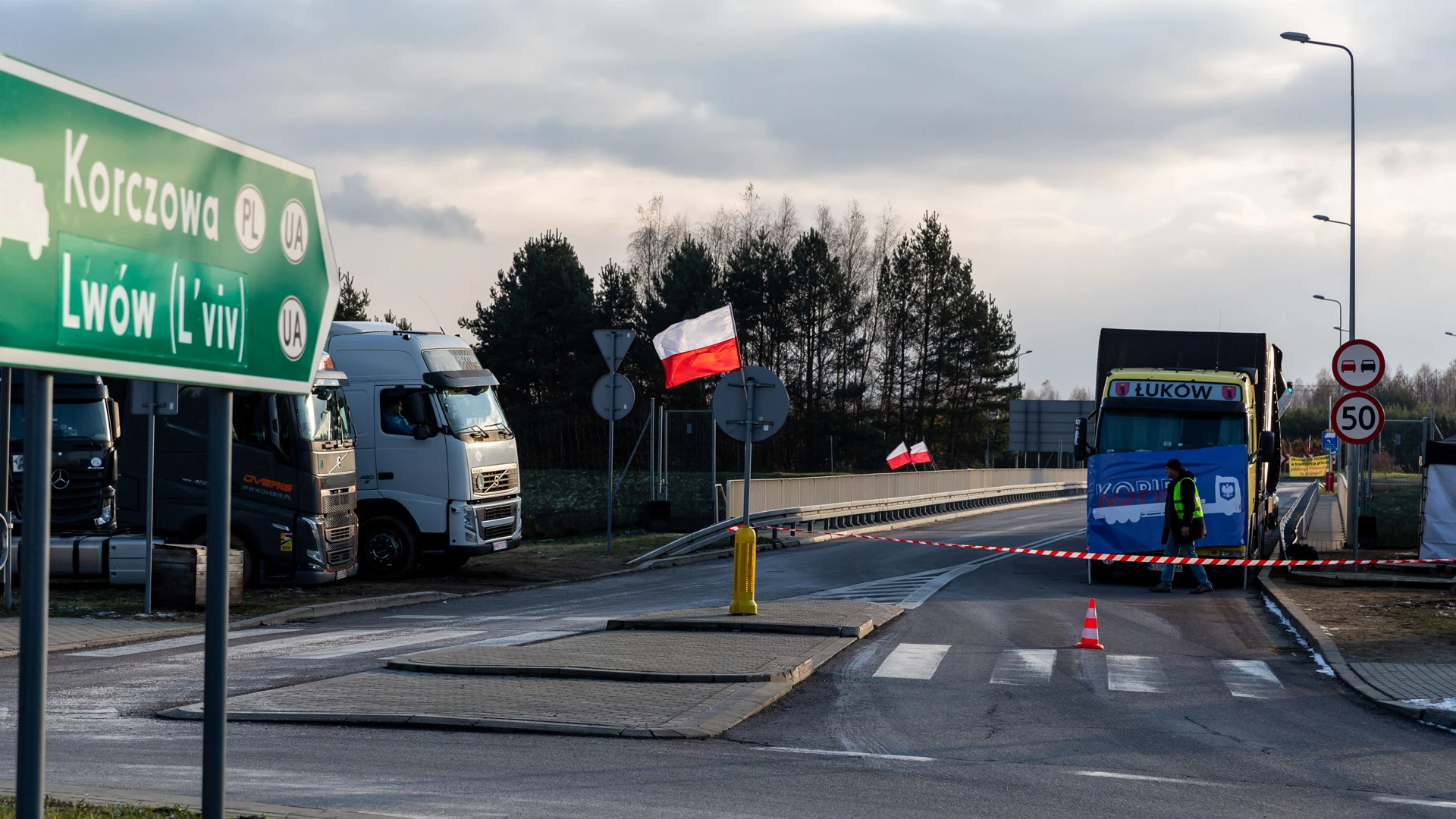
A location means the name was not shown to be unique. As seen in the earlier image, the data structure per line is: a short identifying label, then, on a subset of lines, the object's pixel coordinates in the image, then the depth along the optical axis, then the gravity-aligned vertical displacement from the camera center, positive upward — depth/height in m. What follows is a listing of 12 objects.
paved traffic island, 8.78 -1.99
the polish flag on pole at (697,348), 21.15 +1.26
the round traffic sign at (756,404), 14.62 +0.23
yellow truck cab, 19.33 -0.30
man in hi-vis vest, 18.58 -1.18
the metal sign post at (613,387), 23.11 +0.64
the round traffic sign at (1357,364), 17.73 +0.91
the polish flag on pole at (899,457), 45.03 -1.03
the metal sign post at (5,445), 12.93 -0.29
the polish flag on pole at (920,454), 46.81 -0.98
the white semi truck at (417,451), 19.83 -0.46
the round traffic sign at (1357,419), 17.64 +0.18
